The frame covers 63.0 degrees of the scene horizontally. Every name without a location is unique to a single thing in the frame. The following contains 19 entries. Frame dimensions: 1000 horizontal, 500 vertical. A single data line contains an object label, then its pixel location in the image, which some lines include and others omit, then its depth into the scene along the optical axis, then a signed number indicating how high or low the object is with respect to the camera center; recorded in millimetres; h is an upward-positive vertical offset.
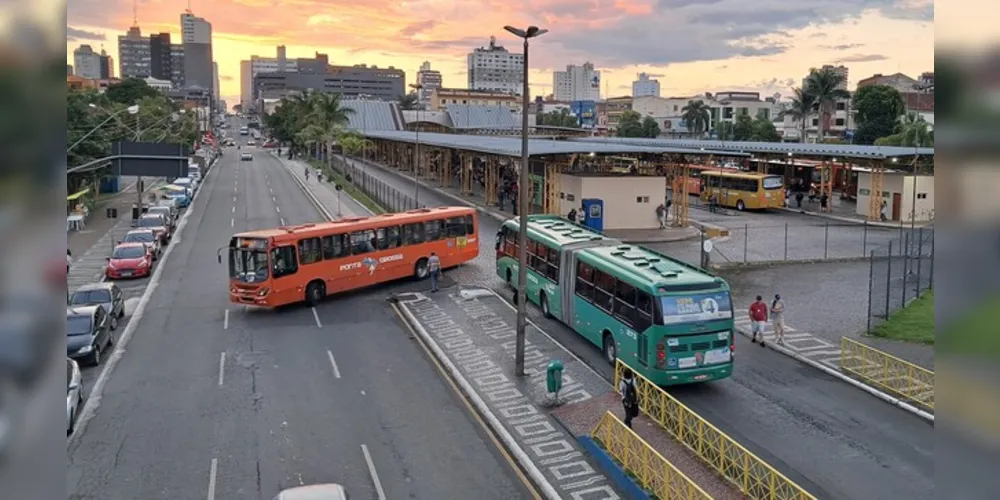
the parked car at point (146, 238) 36069 -3080
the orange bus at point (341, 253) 26062 -2873
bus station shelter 45094 +738
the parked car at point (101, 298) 24156 -3855
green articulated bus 18234 -3229
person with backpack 15492 -4257
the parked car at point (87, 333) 20297 -4172
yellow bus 56938 -1086
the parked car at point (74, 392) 15969 -4525
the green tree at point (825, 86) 86500 +9562
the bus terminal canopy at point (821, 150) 47688 +1844
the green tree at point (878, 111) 91375 +7363
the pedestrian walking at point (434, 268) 29578 -3469
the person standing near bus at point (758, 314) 22375 -3792
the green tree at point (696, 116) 138000 +9958
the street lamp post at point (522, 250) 19344 -1881
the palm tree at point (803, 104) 87750 +7795
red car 32156 -3675
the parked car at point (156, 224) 40972 -2781
